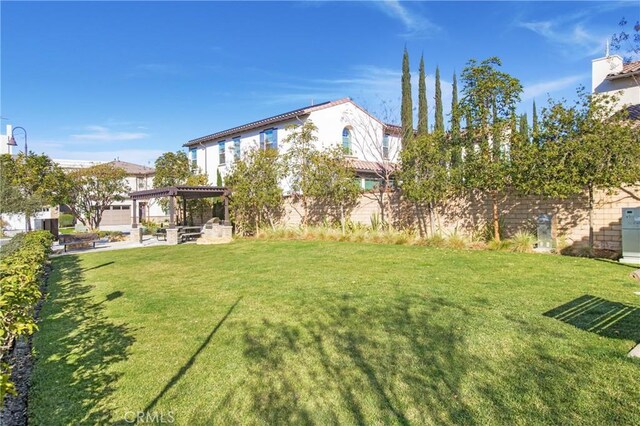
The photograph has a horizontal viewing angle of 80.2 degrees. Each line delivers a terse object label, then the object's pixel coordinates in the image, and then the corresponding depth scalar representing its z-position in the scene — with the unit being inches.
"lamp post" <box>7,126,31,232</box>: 709.3
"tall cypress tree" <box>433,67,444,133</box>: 1120.8
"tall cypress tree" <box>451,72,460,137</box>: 517.0
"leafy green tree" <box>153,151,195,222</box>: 1147.9
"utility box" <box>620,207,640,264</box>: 374.1
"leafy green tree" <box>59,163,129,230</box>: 967.6
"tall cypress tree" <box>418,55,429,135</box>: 1083.5
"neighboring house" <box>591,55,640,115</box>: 722.2
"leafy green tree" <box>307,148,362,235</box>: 655.8
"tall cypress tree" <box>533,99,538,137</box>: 447.5
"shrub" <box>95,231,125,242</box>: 879.1
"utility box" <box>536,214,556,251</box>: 463.5
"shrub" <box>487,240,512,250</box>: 474.0
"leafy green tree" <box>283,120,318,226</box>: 690.5
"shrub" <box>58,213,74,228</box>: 1460.0
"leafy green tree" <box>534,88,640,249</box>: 388.8
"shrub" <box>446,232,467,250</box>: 507.5
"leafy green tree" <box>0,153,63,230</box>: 630.5
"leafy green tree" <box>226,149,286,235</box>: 748.6
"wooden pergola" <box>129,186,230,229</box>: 767.1
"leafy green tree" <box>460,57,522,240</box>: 484.4
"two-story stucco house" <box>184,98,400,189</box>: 877.2
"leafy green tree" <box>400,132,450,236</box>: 532.4
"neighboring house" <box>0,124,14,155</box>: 866.1
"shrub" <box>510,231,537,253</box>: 459.5
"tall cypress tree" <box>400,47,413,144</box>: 981.2
